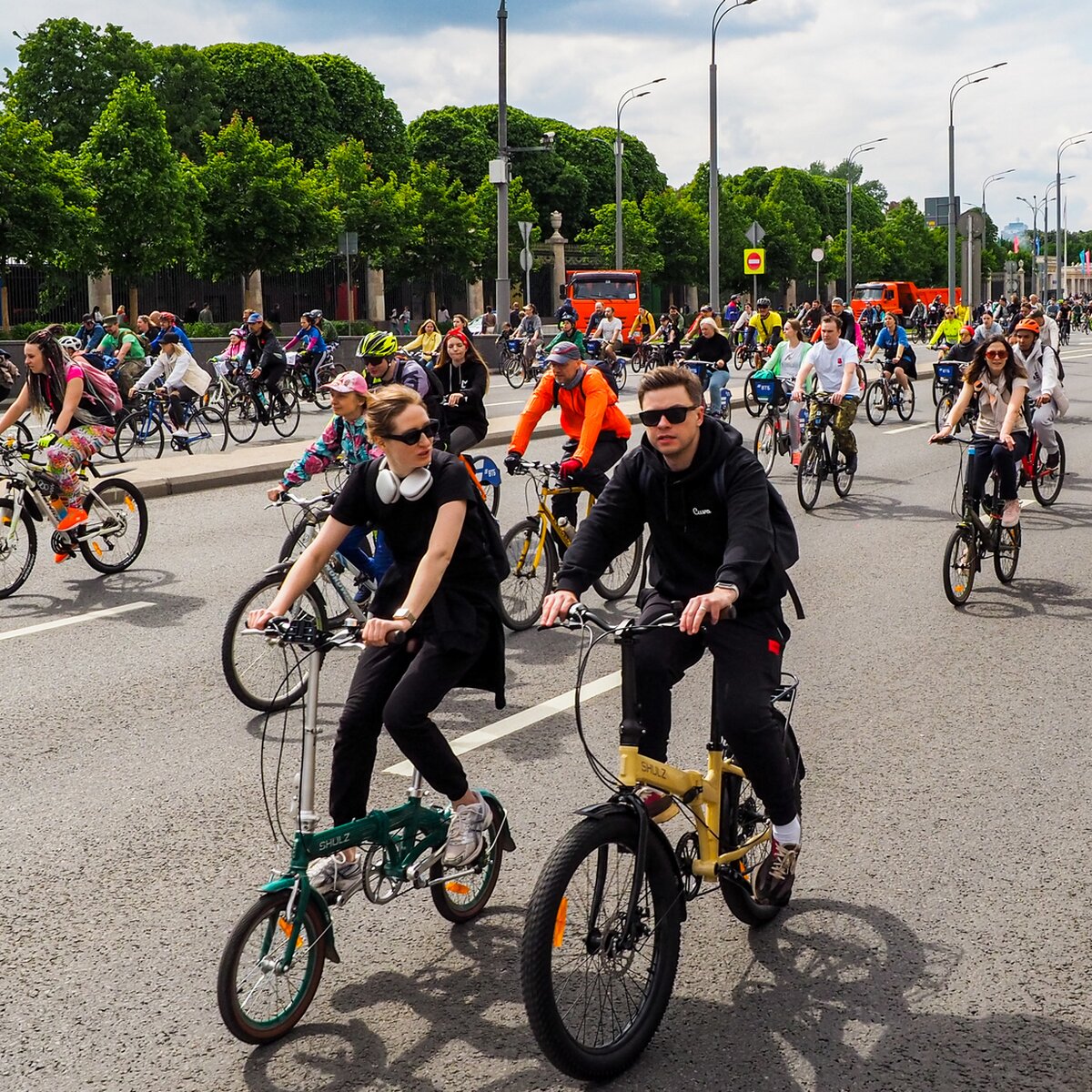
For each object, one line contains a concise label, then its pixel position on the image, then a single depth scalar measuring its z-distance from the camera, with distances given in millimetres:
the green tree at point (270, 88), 62812
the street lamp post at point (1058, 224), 80750
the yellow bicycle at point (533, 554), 8398
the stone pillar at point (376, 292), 58812
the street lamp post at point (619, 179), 51406
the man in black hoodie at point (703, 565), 3885
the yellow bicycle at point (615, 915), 3309
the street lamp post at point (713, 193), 35031
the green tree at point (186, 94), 58062
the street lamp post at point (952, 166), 50062
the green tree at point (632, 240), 66000
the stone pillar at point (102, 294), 43875
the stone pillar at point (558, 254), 69438
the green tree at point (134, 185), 36438
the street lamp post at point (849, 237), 64000
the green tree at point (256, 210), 42781
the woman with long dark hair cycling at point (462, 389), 9992
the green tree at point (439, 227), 52812
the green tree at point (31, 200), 30875
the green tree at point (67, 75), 53594
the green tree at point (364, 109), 66562
